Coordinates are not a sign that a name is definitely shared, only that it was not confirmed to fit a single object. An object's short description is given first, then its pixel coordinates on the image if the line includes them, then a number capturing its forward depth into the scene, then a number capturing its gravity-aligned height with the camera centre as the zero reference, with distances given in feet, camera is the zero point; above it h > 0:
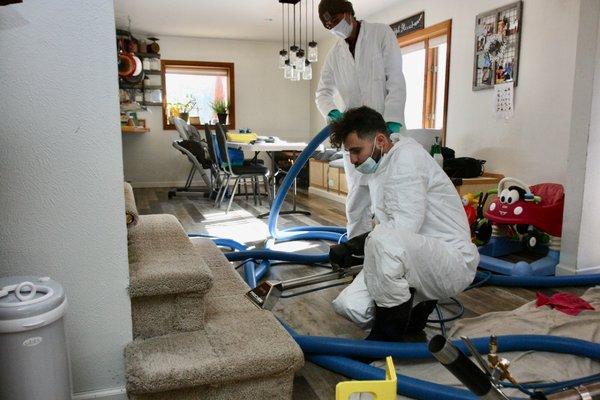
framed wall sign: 17.02 +4.23
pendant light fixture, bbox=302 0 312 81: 17.32 +2.37
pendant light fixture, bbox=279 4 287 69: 19.19 +5.14
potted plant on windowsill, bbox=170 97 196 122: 24.95 +1.40
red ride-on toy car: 9.68 -2.04
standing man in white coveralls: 9.10 +1.21
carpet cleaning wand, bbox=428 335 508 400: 1.84 -0.95
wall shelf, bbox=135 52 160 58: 23.48 +3.96
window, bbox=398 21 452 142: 16.03 +2.28
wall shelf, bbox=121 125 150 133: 22.56 +0.17
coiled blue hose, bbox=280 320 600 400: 5.25 -2.52
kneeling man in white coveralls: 5.61 -1.33
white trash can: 3.41 -1.59
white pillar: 8.63 -0.49
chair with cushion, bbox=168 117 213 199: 19.90 -0.66
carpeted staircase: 4.45 -2.24
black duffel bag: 13.16 -0.95
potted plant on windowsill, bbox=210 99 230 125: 24.16 +1.27
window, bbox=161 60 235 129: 24.63 +2.46
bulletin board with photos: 12.67 +2.55
